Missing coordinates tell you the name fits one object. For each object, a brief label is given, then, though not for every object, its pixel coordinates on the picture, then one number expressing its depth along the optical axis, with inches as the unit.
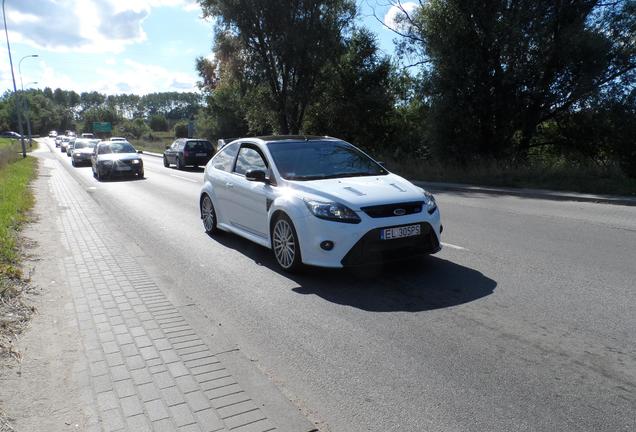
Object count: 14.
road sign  3930.1
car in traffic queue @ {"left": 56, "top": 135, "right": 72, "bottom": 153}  2241.0
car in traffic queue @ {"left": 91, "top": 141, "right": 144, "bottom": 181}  819.4
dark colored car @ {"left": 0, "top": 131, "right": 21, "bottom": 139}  4551.7
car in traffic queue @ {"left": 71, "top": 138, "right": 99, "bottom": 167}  1217.4
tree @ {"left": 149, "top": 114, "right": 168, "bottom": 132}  5442.9
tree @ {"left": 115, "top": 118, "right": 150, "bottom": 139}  4389.8
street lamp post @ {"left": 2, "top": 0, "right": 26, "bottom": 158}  1425.1
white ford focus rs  218.1
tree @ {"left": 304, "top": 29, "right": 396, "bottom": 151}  1103.0
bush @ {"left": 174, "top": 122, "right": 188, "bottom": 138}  3272.6
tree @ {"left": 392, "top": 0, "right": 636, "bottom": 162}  707.4
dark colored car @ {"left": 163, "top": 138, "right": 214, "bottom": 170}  1066.5
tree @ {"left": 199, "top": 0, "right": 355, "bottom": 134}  1064.2
